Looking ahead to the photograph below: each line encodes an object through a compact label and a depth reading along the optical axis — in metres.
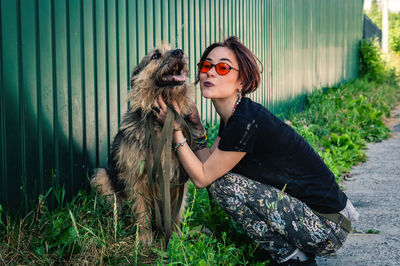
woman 2.45
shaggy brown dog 2.83
